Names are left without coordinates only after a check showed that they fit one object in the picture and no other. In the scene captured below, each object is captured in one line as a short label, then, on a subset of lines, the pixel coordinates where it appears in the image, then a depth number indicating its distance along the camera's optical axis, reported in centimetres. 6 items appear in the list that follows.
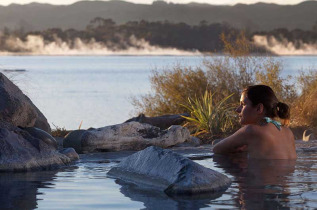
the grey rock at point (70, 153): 1162
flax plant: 1644
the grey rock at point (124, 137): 1318
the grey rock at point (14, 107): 1250
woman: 955
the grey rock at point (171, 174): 854
